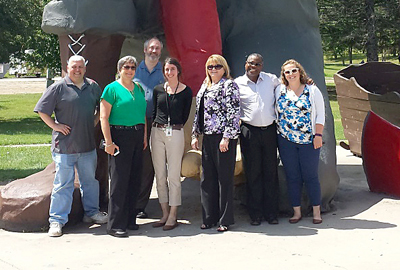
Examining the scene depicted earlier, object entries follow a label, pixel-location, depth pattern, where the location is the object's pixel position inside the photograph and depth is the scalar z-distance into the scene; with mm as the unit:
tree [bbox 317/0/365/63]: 20781
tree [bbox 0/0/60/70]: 15266
